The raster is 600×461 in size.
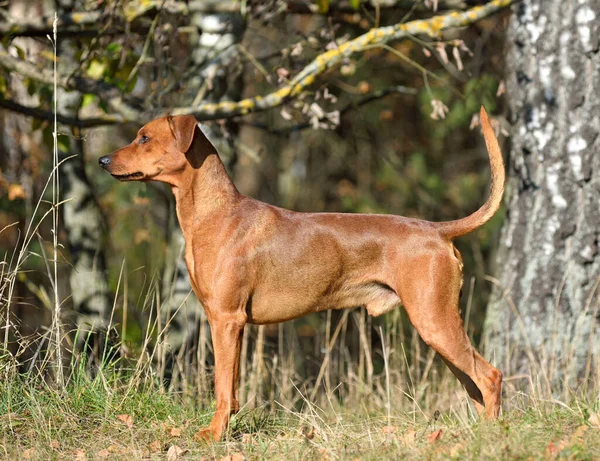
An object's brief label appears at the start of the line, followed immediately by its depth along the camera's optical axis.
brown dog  9.20
